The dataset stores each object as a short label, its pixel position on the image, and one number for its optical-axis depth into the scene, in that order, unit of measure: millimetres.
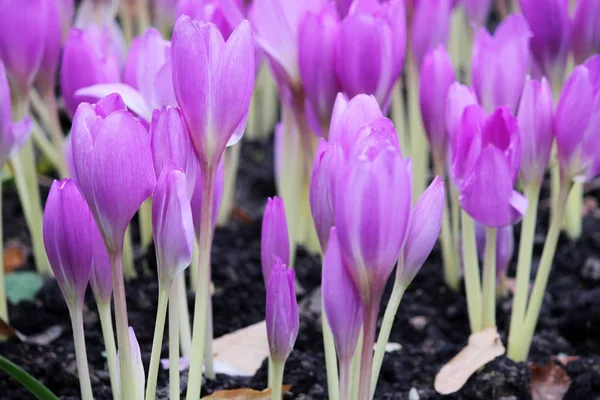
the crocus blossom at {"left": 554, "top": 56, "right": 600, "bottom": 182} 1107
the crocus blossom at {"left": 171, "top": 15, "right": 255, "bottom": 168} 1021
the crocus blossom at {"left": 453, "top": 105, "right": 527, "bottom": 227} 1096
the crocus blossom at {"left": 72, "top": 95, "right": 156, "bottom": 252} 1007
